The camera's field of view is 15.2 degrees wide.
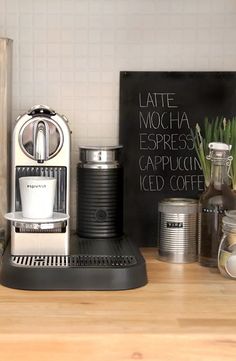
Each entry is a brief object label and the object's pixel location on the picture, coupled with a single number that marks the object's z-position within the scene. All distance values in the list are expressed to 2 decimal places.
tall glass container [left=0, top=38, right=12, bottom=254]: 1.66
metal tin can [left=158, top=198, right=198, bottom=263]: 1.63
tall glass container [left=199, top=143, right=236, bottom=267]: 1.59
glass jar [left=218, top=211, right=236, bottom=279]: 1.51
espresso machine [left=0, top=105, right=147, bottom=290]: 1.45
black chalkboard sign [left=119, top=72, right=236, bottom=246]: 1.78
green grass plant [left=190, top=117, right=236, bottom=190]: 1.63
